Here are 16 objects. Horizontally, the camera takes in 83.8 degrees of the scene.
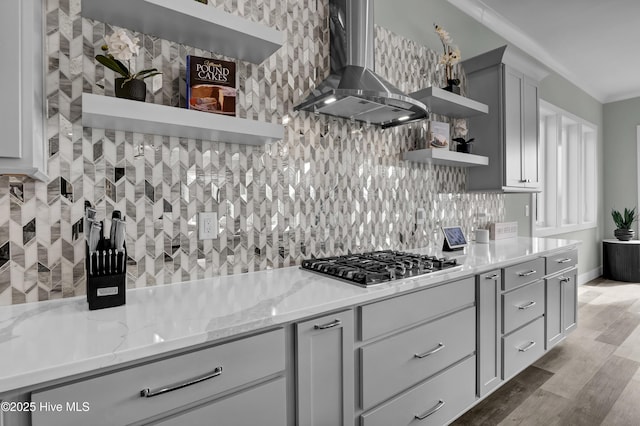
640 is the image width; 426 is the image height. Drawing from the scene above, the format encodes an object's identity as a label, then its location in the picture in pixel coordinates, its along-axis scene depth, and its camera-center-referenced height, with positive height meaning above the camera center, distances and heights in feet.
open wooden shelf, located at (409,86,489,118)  8.02 +2.64
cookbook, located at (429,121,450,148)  8.50 +1.84
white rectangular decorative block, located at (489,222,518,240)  10.80 -0.60
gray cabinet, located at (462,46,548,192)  9.73 +2.56
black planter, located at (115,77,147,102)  4.48 +1.57
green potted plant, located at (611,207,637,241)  18.11 -0.65
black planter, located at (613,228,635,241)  18.18 -1.21
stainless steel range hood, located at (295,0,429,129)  6.16 +2.39
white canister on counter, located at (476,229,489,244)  9.83 -0.69
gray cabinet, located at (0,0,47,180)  3.09 +1.12
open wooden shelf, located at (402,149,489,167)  7.95 +1.27
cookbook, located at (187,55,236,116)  5.04 +1.85
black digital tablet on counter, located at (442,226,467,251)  8.19 -0.64
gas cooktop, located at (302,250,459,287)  5.08 -0.87
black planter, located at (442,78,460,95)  9.19 +3.28
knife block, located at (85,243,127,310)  3.86 -0.77
